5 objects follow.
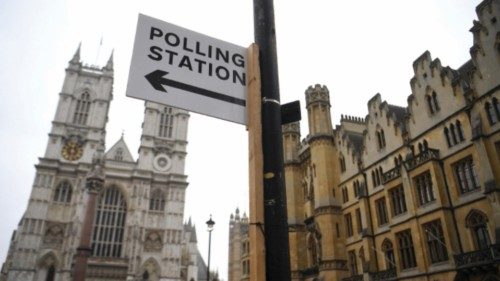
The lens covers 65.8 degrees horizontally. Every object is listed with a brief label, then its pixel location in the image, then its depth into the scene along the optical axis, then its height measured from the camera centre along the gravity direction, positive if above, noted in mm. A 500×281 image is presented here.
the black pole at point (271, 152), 2836 +1124
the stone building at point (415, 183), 19656 +6857
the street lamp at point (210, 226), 25178 +4457
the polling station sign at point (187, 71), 3422 +1967
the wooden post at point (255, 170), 2838 +966
